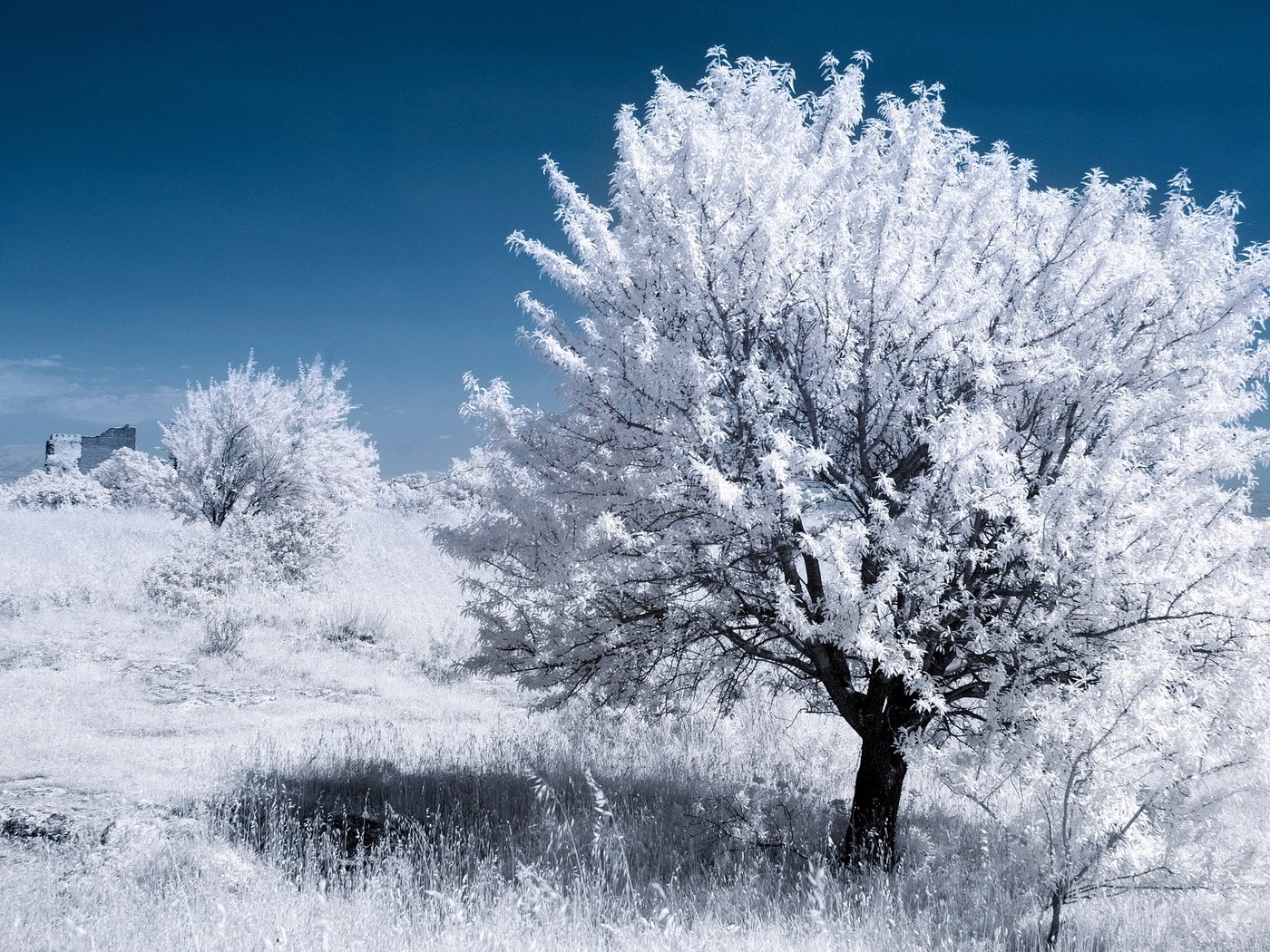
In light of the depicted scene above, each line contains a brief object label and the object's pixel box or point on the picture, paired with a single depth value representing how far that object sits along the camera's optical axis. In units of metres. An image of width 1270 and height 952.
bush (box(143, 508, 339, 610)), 17.41
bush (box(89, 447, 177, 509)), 24.33
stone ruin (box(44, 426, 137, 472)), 44.66
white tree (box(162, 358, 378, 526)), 24.31
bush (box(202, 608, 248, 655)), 14.35
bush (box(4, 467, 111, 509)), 35.84
